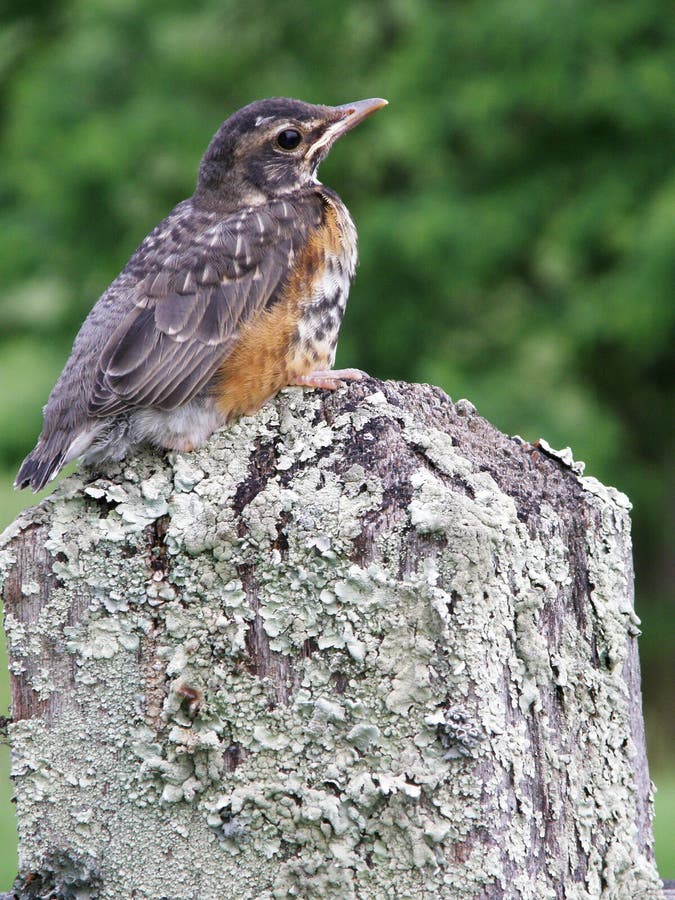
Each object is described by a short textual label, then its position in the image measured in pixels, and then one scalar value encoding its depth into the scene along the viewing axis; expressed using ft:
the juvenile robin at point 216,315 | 18.99
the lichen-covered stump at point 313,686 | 15.48
